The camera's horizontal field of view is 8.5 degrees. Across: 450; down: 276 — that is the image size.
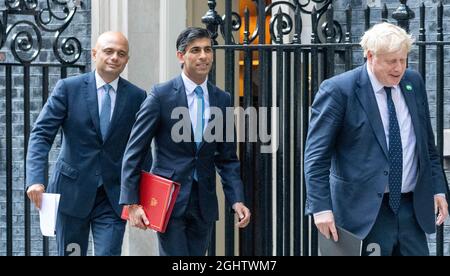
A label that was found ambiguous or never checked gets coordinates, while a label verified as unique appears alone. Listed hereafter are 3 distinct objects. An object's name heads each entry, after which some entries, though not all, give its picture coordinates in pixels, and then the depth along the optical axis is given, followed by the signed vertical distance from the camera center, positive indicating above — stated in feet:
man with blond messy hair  49.76 -0.61
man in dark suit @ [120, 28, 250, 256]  54.46 -0.62
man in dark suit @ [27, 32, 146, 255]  57.89 -0.54
